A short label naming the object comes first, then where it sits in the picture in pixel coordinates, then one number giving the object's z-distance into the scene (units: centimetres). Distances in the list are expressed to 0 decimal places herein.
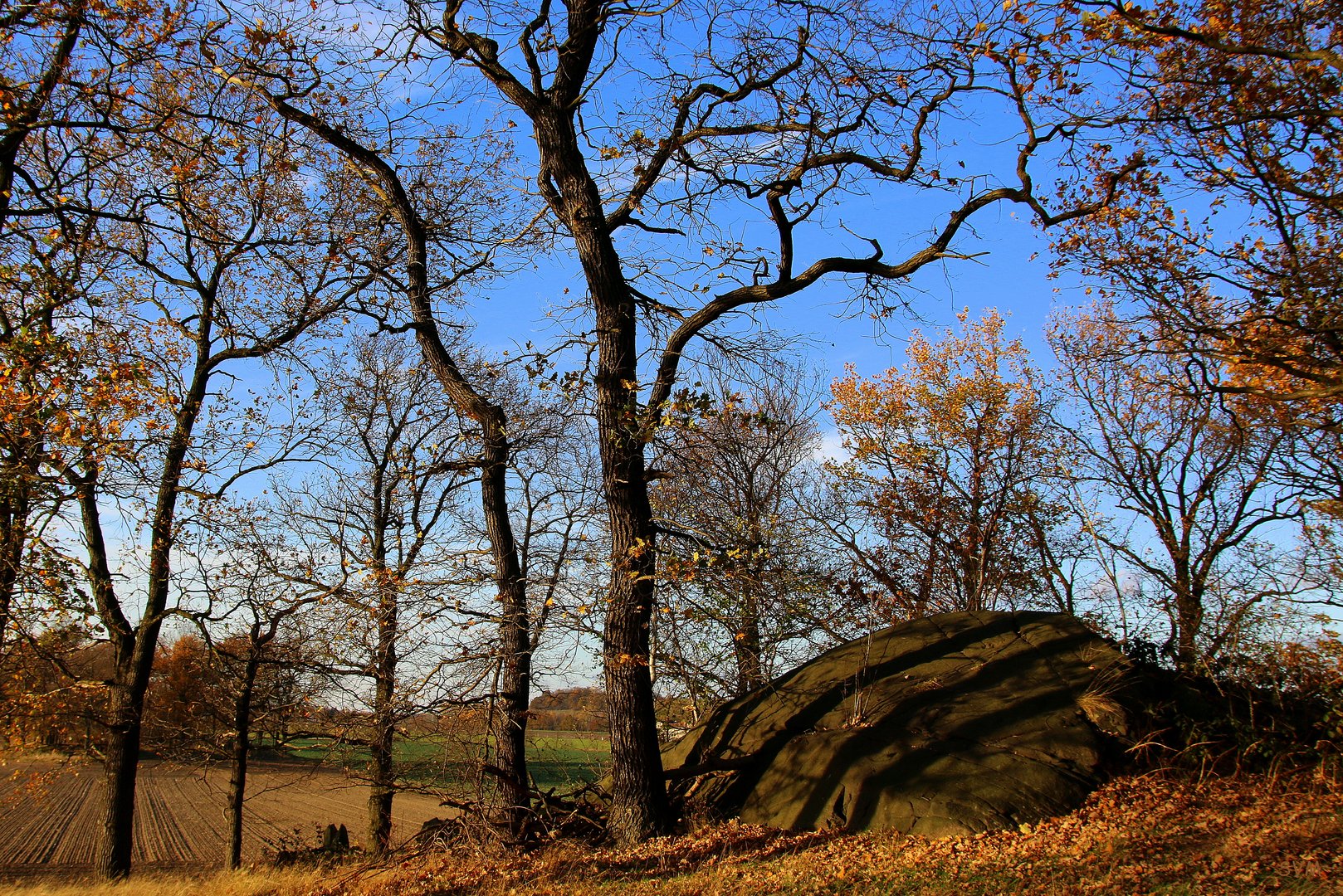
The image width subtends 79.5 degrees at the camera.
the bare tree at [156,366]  934
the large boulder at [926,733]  750
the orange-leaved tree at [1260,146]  765
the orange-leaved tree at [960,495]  2303
